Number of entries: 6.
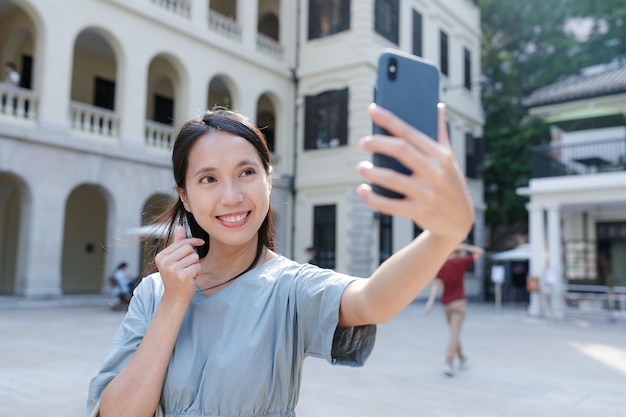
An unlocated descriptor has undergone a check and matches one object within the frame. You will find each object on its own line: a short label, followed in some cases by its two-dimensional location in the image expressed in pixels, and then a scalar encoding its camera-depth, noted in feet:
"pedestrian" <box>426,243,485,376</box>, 22.39
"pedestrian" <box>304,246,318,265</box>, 44.91
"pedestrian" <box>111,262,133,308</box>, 42.39
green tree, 82.48
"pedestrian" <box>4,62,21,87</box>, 43.68
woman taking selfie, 4.77
